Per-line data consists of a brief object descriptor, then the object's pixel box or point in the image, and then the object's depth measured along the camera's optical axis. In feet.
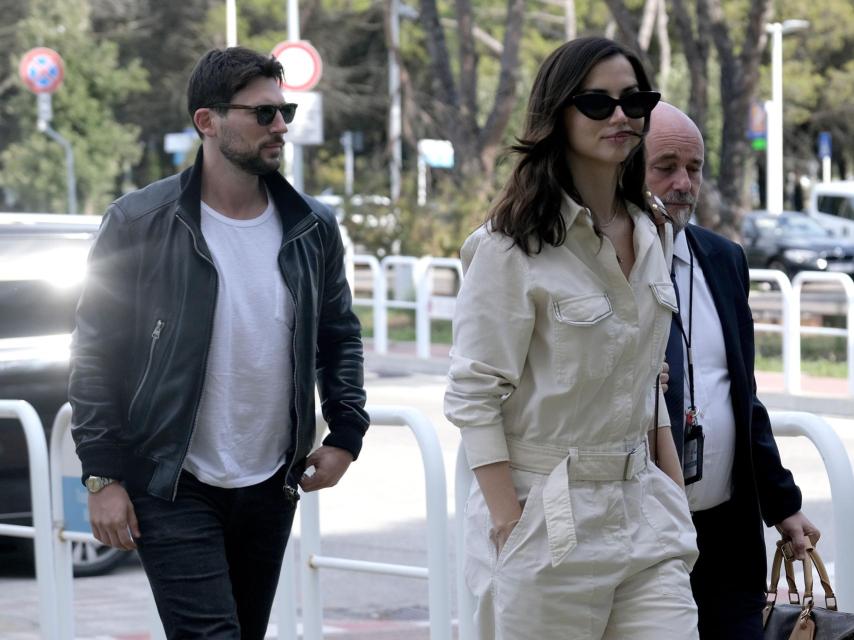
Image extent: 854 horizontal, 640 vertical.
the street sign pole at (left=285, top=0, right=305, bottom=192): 67.87
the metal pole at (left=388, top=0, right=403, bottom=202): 89.24
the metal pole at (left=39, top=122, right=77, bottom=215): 105.09
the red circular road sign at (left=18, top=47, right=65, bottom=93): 101.50
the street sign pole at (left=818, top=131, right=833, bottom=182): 155.12
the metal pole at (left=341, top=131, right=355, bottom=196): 139.64
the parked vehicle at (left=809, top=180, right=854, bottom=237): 130.62
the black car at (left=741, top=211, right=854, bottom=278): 110.93
